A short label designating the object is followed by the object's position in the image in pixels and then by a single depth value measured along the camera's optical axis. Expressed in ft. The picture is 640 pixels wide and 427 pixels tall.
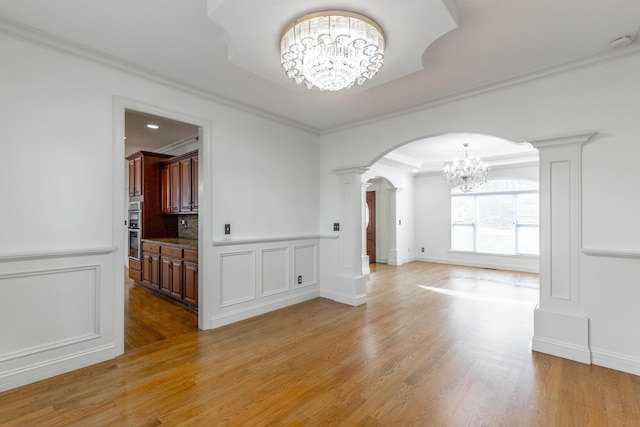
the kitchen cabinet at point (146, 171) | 18.28
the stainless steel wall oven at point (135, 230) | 18.07
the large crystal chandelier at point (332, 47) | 6.23
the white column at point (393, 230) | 26.68
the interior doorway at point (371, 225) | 28.55
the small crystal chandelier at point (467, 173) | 20.18
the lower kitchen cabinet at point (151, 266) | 15.87
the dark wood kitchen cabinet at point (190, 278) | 12.98
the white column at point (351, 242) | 14.48
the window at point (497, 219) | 23.50
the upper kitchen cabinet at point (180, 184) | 15.84
